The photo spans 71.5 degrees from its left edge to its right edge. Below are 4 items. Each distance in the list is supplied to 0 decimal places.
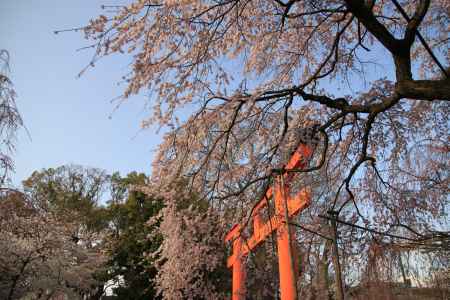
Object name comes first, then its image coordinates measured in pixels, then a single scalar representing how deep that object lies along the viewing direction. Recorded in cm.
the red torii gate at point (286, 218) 469
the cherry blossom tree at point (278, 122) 346
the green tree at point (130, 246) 1438
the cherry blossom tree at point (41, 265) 940
